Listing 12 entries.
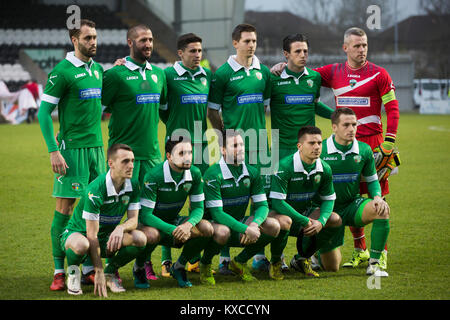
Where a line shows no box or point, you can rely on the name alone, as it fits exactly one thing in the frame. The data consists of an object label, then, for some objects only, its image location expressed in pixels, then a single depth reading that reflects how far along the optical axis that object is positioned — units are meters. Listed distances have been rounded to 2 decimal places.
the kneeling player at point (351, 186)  10.26
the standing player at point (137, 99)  10.25
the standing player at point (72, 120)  9.73
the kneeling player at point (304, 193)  10.09
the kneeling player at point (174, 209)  9.50
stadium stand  60.59
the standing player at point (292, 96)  11.14
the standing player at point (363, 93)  11.30
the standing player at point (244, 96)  10.87
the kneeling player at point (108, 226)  9.07
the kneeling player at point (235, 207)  9.80
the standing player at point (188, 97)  10.64
